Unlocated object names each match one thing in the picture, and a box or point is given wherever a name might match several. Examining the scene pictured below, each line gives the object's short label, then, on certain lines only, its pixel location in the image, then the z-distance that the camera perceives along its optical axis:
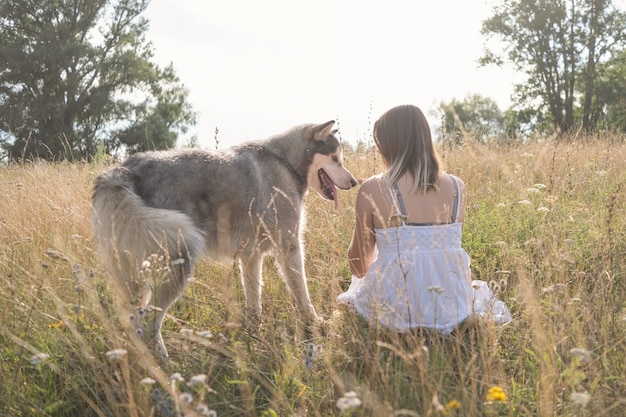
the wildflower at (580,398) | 1.76
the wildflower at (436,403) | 1.74
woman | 3.40
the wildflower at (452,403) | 1.89
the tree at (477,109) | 58.16
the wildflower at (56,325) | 3.03
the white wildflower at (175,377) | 1.96
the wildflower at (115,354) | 1.99
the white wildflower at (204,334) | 2.15
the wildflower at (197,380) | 1.86
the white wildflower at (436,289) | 2.68
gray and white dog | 3.28
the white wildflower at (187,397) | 1.74
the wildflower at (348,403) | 1.69
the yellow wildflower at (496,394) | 1.85
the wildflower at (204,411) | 1.81
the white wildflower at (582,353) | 1.99
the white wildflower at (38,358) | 2.13
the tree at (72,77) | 21.19
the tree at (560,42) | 27.12
